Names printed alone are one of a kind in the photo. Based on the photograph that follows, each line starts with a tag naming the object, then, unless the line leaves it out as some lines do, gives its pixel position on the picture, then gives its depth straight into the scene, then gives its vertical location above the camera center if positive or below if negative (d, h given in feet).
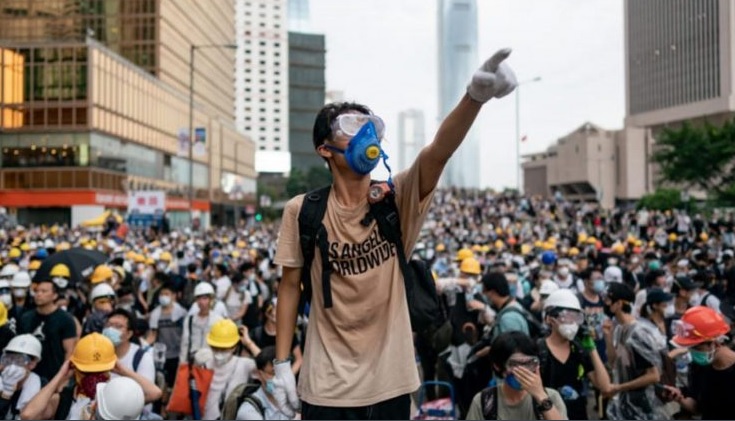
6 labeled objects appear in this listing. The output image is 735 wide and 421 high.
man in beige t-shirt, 8.48 -0.77
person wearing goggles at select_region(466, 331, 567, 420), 12.87 -3.07
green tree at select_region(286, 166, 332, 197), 334.89 +18.47
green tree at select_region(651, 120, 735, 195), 126.82 +10.68
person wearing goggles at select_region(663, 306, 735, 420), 14.65 -2.87
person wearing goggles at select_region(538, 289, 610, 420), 16.99 -3.10
